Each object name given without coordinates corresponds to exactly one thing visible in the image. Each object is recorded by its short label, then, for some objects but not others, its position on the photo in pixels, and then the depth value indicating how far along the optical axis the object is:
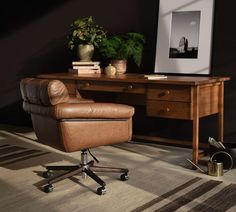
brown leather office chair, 2.87
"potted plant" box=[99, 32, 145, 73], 4.43
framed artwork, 4.20
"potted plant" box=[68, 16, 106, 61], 4.61
